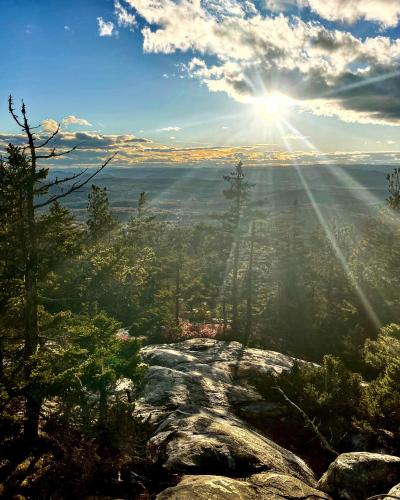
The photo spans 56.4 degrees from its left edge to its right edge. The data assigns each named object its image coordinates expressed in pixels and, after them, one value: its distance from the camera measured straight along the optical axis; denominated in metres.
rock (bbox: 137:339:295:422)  17.03
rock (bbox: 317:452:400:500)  10.27
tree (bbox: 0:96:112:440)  11.56
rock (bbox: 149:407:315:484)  10.47
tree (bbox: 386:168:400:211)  34.22
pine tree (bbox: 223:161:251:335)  39.69
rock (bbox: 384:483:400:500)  8.76
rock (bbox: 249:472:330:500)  9.15
